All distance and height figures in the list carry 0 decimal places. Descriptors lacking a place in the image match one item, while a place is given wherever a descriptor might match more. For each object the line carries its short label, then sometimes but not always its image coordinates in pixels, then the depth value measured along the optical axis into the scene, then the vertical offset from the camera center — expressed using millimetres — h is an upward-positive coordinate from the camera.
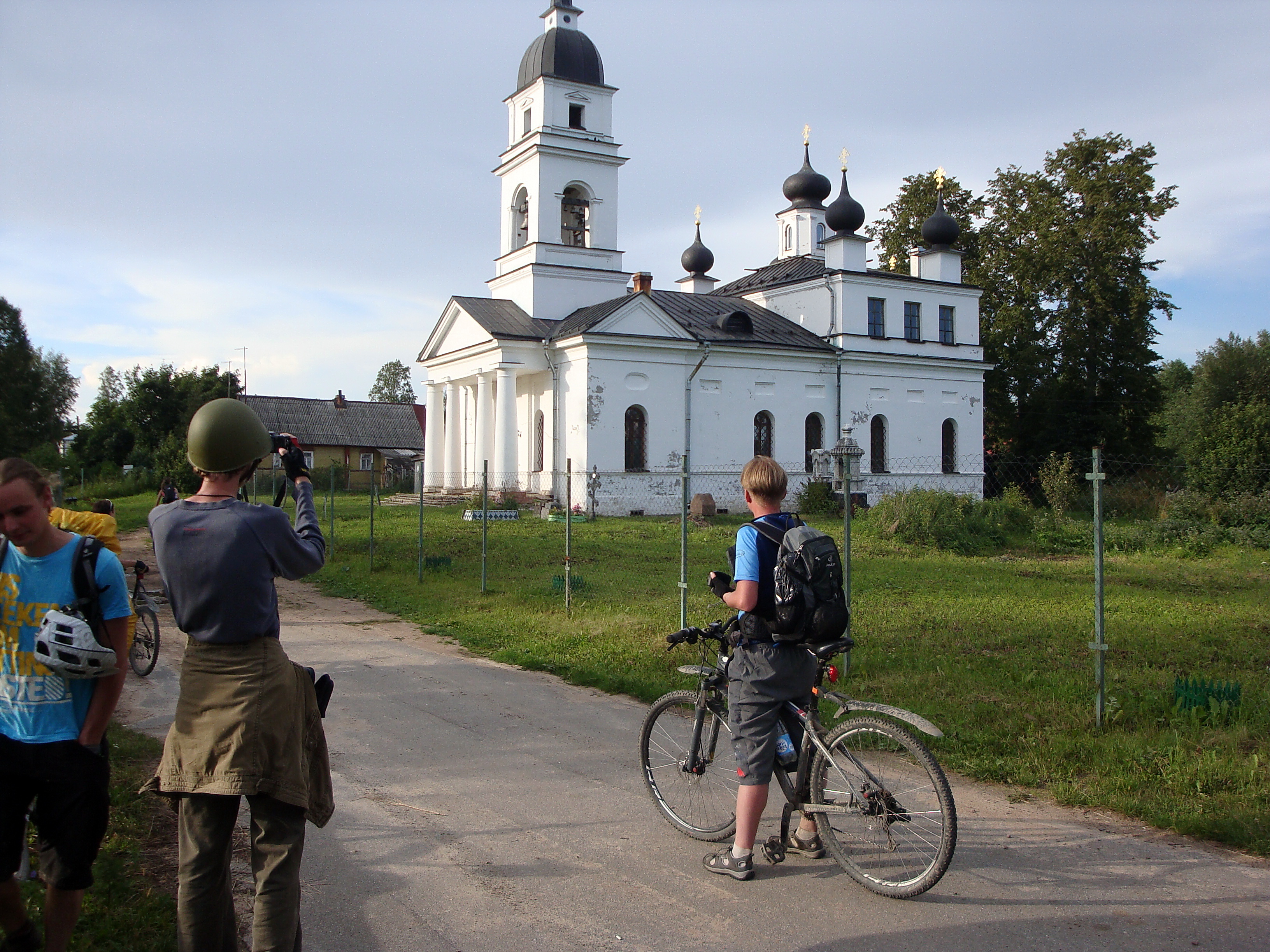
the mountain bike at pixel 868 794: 4078 -1340
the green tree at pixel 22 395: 46938 +4967
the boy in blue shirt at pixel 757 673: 4234 -811
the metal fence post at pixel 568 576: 11266 -1068
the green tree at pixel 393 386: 100062 +10649
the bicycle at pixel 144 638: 8617 -1377
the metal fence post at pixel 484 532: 12984 -597
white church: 31469 +4813
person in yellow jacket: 5125 -219
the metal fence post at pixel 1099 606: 6766 -816
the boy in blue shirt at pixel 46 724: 3203 -807
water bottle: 4367 -1195
